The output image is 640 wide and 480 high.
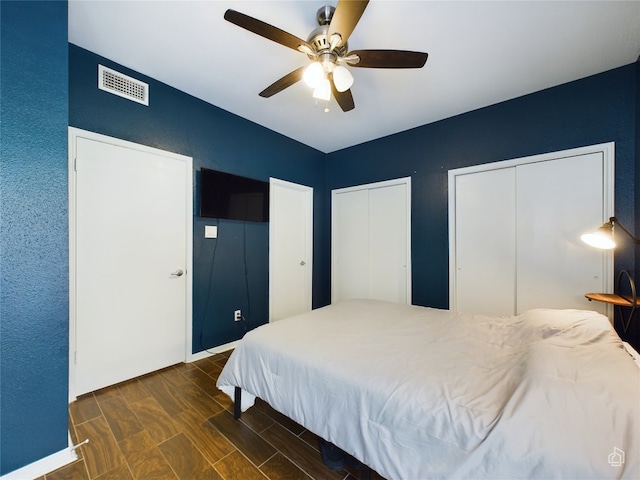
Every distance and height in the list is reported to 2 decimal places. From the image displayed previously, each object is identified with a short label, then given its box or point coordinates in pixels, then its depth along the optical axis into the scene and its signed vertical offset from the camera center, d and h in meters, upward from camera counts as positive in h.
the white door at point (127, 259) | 1.95 -0.16
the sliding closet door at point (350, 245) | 3.67 -0.07
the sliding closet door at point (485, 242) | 2.62 -0.02
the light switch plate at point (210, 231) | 2.66 +0.10
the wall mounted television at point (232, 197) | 2.59 +0.48
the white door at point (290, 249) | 3.36 -0.12
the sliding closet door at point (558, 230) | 2.22 +0.10
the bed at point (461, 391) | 0.80 -0.63
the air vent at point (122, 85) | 2.04 +1.30
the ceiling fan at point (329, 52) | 1.38 +1.17
